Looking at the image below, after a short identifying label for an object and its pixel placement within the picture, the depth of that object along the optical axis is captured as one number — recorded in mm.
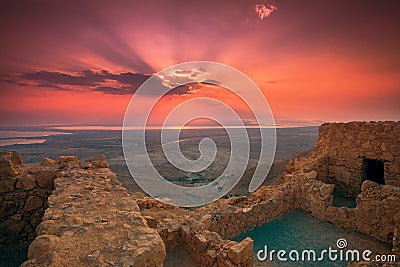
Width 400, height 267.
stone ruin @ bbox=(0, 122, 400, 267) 2633
